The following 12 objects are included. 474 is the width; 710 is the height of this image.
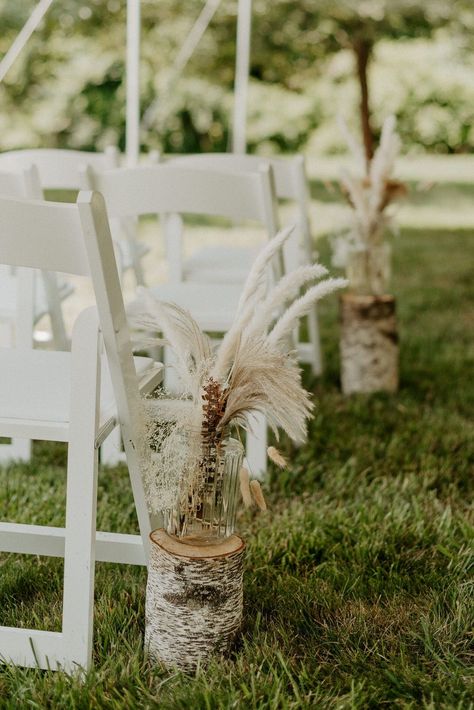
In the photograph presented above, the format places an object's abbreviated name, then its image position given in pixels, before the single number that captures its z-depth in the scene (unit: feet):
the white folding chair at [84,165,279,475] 7.52
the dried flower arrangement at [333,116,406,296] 11.14
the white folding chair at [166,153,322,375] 11.34
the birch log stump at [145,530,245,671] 5.39
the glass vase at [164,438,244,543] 5.36
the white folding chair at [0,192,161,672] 4.91
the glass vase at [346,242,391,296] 11.82
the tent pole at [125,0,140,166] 12.48
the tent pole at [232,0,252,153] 23.13
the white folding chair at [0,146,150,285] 10.10
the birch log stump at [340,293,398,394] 11.91
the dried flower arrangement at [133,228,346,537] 5.31
